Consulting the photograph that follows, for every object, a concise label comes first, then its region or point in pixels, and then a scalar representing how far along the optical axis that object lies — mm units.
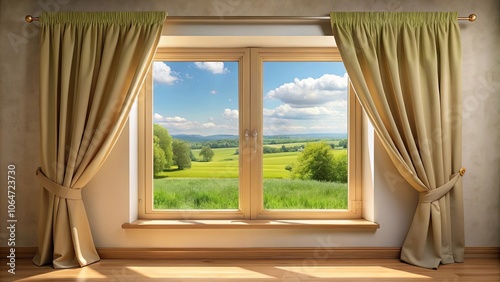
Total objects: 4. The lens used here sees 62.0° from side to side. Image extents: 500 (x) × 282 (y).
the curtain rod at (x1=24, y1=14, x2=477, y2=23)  2963
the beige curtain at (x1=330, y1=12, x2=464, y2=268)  2898
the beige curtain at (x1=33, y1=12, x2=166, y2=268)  2865
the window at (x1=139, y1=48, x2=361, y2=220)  3289
